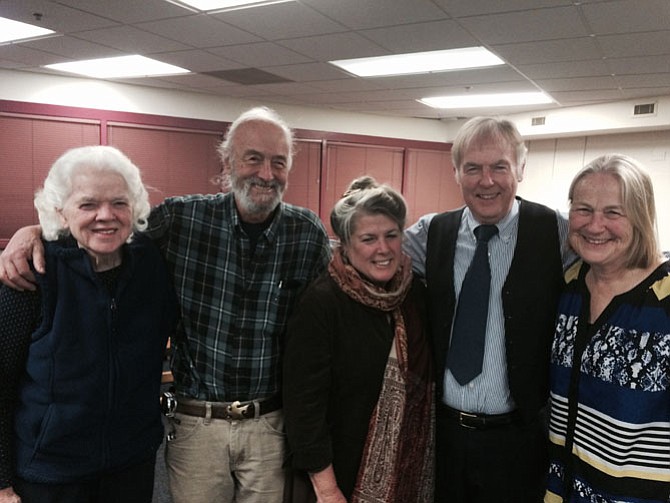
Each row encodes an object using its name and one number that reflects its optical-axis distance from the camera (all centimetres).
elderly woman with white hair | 154
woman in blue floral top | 150
